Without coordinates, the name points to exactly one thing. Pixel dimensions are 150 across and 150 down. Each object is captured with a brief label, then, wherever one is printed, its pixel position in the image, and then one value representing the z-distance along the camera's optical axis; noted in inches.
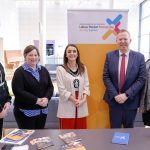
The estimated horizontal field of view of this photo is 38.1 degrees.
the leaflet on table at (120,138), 63.8
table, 61.1
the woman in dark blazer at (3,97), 85.8
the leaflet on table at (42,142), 61.1
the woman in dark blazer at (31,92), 90.7
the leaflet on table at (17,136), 64.4
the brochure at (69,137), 64.9
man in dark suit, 95.8
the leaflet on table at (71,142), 60.7
